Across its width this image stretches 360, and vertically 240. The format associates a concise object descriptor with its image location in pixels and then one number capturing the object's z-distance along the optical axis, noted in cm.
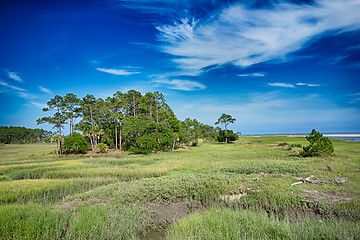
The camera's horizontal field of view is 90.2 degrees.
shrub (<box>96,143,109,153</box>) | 3778
